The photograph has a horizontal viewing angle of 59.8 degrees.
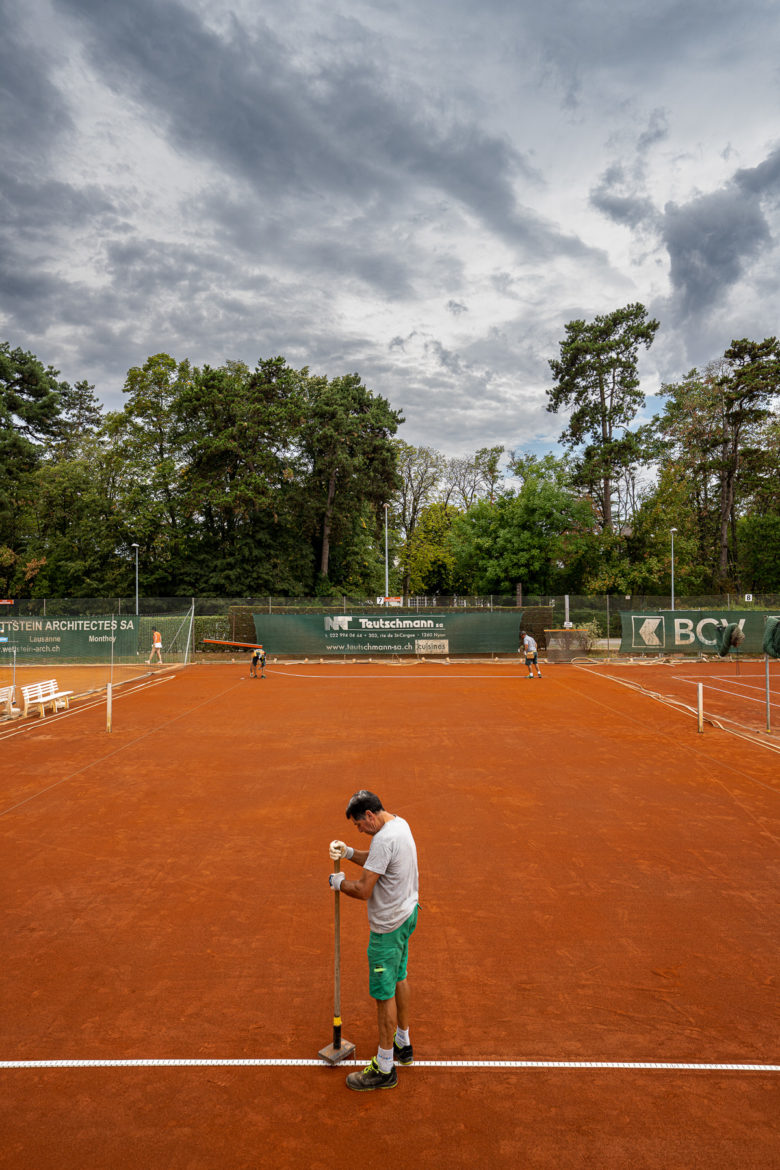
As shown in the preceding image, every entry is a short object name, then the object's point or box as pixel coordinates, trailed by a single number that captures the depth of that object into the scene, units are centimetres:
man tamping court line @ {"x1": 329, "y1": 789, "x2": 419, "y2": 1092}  440
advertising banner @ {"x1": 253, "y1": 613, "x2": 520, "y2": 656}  3219
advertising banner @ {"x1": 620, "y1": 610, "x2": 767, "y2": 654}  3086
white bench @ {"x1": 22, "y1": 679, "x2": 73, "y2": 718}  1807
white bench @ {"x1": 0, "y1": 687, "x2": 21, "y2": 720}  1766
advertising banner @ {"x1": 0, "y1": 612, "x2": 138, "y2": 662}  2923
